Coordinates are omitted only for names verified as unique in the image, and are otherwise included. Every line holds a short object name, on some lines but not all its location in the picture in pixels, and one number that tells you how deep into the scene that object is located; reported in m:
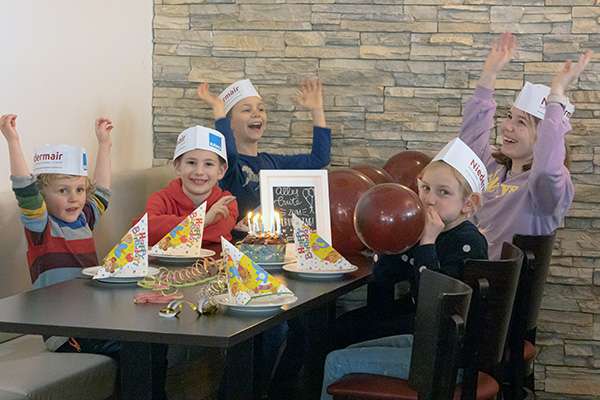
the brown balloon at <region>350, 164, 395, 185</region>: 4.13
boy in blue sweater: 4.57
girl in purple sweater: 3.91
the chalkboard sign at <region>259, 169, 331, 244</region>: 3.75
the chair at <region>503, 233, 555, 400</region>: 3.47
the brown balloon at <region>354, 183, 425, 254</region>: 3.21
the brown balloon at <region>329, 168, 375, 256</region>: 3.78
